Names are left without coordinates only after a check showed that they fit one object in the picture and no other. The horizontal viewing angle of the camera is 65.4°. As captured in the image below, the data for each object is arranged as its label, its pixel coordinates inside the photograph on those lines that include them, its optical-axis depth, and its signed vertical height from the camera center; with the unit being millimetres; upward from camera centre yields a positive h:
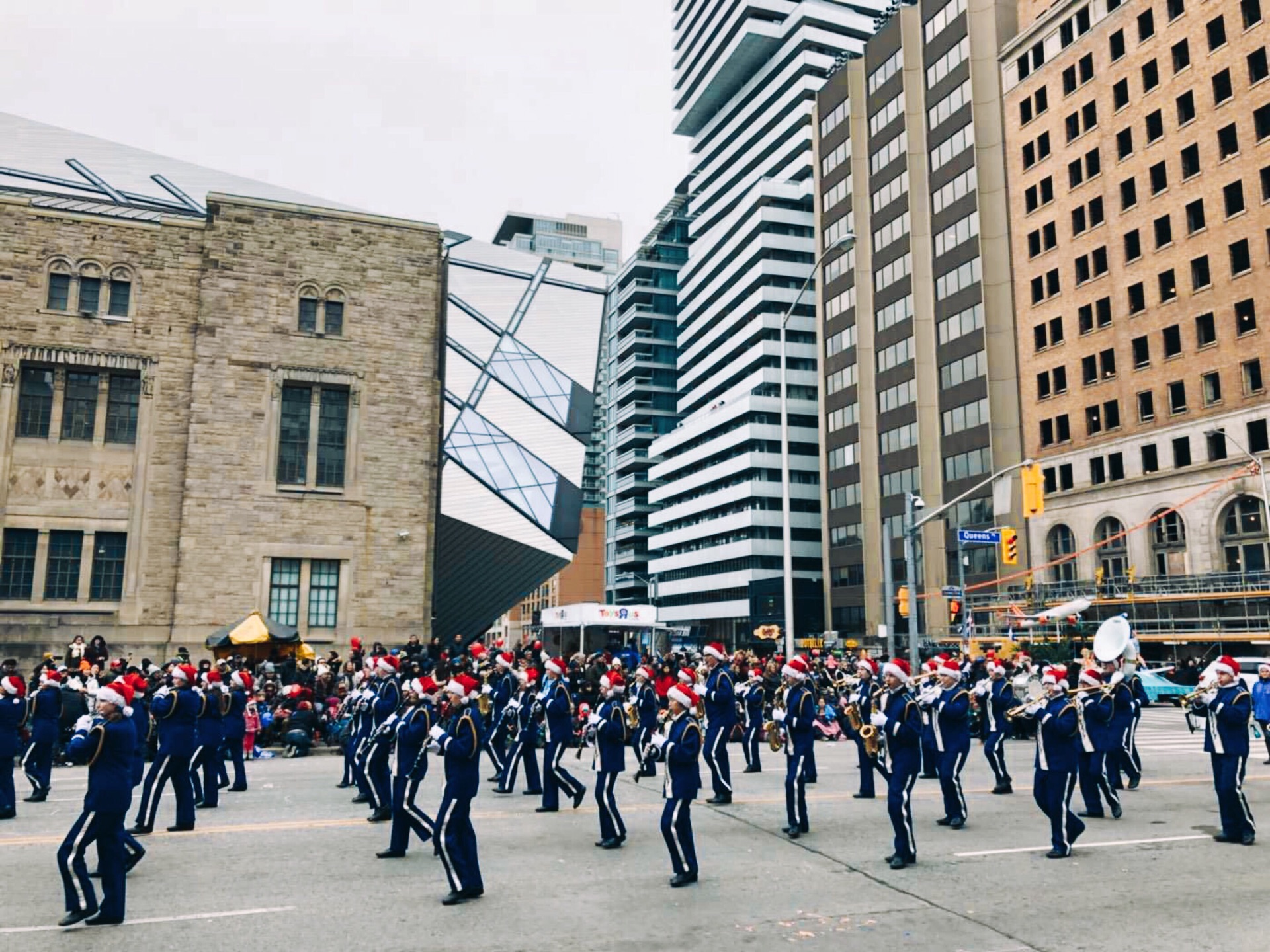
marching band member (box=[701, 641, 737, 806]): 14586 -1363
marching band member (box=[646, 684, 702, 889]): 9586 -1417
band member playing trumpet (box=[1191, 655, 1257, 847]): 11492 -1406
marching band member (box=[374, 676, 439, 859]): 10562 -1483
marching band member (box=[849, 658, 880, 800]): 17781 -1026
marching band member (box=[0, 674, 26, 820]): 13070 -1313
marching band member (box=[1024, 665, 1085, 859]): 10695 -1473
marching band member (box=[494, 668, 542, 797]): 14922 -1523
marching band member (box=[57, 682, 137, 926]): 8195 -1509
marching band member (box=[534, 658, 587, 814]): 13906 -1595
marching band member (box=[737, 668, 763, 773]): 18438 -1582
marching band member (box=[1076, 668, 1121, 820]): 12531 -1429
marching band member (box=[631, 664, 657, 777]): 16156 -1151
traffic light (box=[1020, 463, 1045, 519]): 25484 +3714
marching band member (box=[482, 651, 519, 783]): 16484 -998
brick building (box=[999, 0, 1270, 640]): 48375 +19150
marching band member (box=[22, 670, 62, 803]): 14453 -1447
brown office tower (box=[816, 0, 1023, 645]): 67125 +24883
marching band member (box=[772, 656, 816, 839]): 11906 -1273
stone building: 32906 +7429
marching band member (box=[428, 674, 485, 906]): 8906 -1537
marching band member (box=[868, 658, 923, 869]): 10281 -1261
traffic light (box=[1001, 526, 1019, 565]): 30922 +2858
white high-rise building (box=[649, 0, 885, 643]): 96812 +34719
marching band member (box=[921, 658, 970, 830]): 12570 -1234
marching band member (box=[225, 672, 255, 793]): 15117 -1385
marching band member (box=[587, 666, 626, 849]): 11344 -1351
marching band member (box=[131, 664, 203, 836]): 12047 -1448
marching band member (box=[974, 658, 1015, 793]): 15383 -1285
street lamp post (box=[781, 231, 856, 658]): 28469 +3874
